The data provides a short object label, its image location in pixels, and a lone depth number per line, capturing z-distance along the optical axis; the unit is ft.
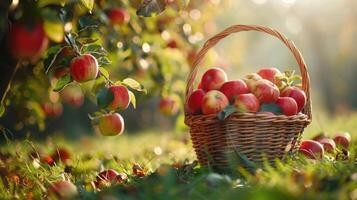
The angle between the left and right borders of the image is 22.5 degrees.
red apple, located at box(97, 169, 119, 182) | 7.61
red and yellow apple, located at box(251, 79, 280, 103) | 7.64
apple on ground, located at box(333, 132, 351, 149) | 8.86
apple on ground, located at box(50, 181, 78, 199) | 6.54
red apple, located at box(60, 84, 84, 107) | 10.26
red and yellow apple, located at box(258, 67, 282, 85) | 8.07
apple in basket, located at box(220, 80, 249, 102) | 7.70
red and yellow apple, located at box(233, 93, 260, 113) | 7.46
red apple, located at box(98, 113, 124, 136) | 7.68
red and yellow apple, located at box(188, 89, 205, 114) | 7.79
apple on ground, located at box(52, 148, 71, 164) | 9.11
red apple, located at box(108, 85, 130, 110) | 7.40
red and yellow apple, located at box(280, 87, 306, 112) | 7.78
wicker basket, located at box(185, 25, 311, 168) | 7.50
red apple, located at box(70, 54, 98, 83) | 7.33
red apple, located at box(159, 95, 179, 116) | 9.72
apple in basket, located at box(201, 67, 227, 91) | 7.93
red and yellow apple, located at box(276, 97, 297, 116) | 7.57
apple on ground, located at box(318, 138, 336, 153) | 8.29
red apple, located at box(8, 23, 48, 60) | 5.57
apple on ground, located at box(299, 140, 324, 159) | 7.90
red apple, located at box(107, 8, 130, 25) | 8.79
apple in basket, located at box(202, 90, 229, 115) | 7.55
